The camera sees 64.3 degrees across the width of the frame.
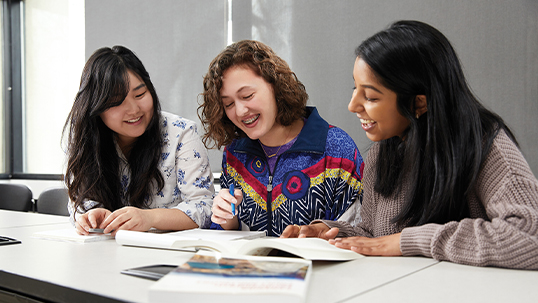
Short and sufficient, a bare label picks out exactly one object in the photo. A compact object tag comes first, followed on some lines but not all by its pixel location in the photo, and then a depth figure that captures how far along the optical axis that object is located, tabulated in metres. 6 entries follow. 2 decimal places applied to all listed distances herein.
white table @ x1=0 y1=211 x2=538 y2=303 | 0.72
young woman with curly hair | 1.57
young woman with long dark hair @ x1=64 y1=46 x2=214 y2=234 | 1.60
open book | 0.89
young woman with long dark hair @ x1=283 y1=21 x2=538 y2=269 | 0.93
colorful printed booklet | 0.59
